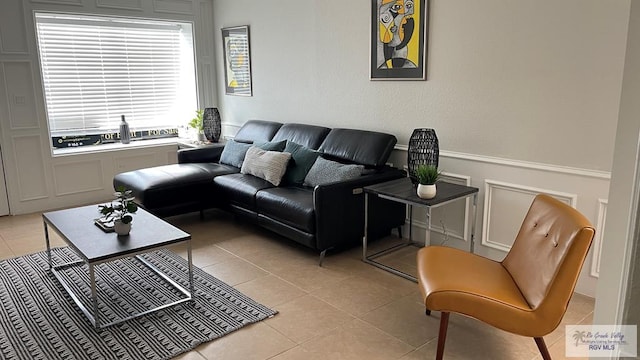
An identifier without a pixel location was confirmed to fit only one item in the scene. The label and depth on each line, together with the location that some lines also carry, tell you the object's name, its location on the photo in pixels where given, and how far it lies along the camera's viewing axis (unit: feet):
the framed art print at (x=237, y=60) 18.31
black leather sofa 11.46
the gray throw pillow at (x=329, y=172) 12.28
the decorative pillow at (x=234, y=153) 15.90
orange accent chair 6.81
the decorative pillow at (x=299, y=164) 13.58
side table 10.21
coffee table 8.98
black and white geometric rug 8.29
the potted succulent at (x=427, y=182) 10.27
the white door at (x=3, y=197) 15.89
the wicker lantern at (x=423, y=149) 11.43
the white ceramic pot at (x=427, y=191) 10.27
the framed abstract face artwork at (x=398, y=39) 12.08
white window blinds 17.21
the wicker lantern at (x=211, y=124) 18.71
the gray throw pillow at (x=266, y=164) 13.62
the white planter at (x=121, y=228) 9.79
